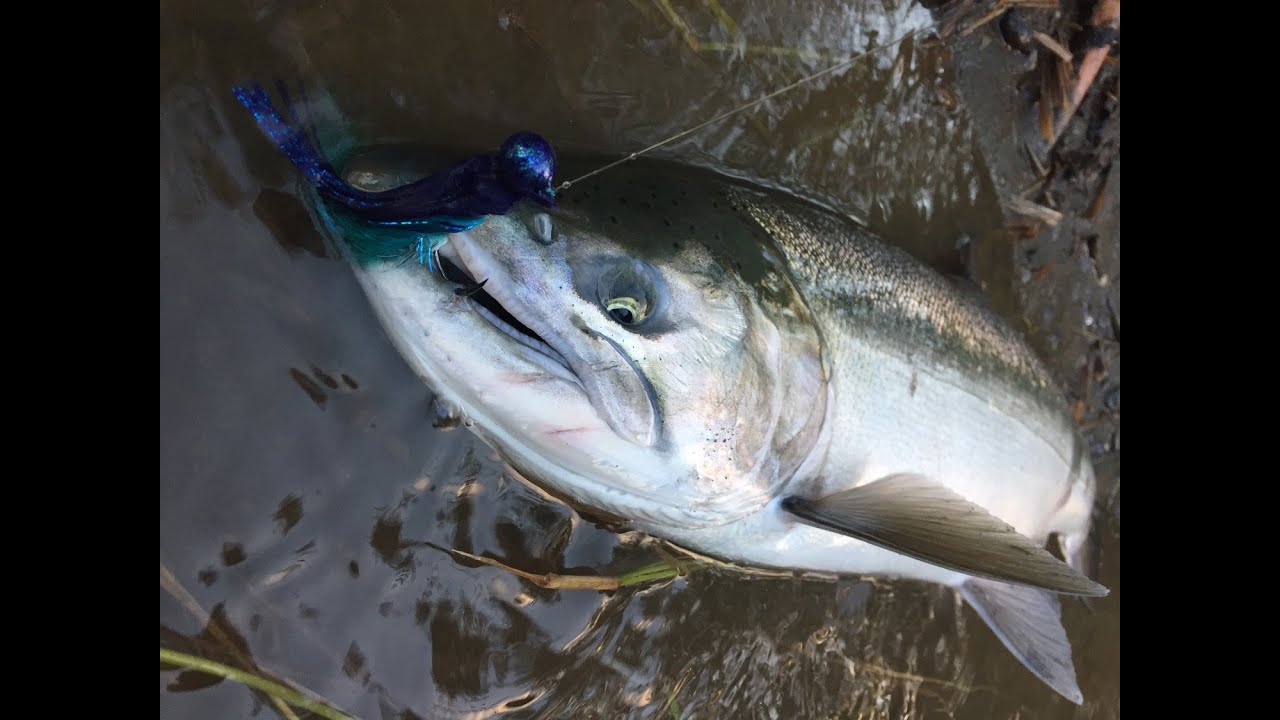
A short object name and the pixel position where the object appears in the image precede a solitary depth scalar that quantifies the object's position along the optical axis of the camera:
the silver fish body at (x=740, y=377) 0.26
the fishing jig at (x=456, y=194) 0.24
